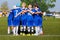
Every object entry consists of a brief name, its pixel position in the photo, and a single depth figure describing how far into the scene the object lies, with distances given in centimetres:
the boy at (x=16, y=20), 1328
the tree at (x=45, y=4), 9187
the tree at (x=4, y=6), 13035
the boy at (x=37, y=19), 1340
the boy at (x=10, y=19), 1350
